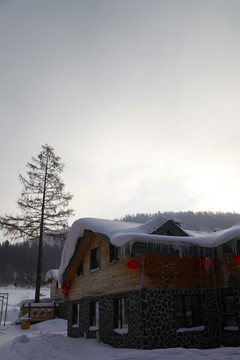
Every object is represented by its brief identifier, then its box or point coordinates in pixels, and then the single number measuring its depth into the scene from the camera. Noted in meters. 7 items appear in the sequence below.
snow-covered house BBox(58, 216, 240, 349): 9.70
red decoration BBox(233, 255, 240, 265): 9.82
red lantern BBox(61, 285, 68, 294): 17.90
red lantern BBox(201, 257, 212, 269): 11.13
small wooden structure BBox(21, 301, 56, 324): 22.99
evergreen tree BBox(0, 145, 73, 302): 23.92
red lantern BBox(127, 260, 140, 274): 9.87
